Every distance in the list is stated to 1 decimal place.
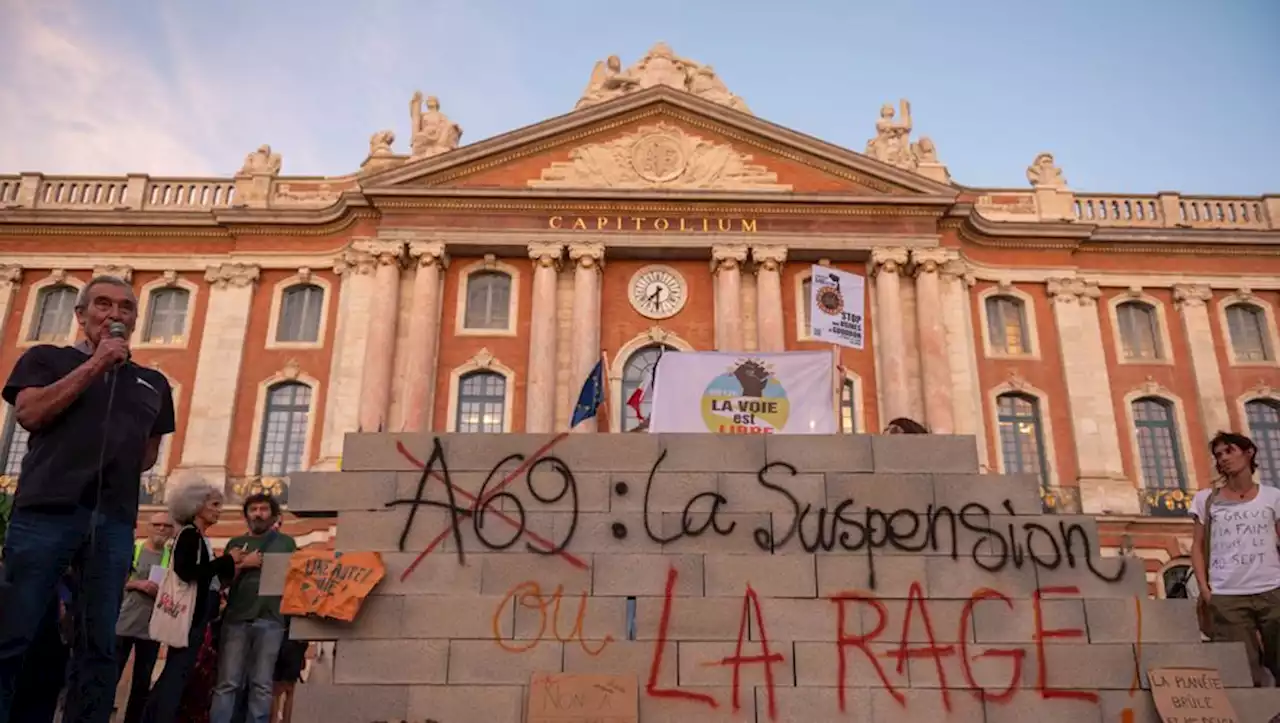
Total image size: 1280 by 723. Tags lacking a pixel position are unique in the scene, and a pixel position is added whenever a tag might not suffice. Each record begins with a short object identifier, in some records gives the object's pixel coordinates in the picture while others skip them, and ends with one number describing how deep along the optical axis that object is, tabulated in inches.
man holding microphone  183.3
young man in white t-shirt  287.1
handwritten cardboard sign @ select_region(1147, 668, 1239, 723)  264.1
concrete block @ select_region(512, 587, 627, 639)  272.4
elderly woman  276.1
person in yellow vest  287.7
